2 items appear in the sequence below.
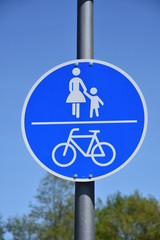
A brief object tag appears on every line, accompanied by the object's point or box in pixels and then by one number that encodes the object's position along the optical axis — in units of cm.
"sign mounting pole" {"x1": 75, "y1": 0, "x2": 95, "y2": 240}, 350
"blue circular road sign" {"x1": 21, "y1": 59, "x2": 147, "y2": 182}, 375
